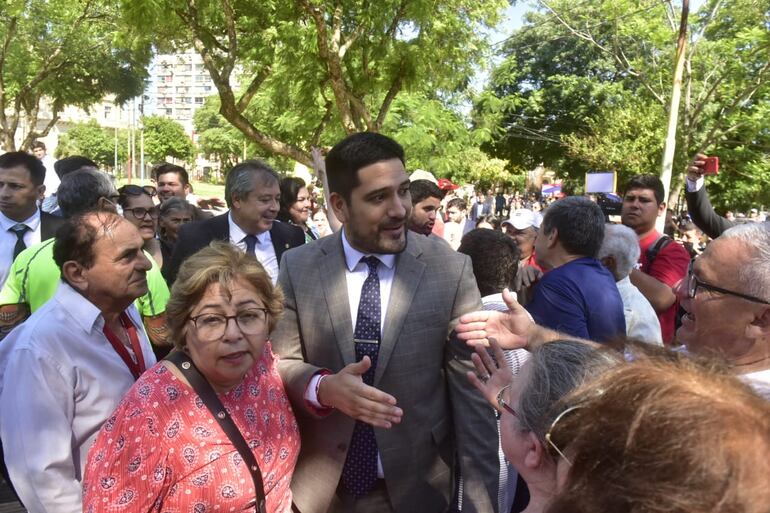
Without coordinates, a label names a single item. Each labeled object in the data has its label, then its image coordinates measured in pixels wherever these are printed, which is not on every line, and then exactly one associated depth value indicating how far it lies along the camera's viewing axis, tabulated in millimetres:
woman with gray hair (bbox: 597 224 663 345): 3354
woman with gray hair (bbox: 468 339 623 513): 1215
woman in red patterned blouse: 1689
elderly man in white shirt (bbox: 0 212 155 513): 1903
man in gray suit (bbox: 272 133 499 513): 2164
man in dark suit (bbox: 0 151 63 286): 4012
